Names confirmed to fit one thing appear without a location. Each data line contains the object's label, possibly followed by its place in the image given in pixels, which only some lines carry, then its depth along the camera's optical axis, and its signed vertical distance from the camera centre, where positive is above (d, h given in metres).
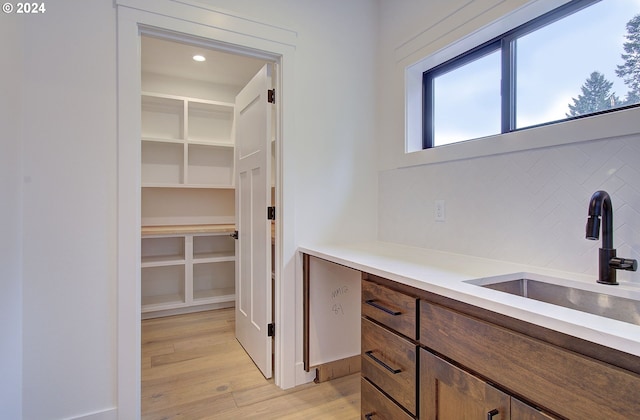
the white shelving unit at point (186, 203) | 3.24 +0.05
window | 1.23 +0.62
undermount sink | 1.02 -0.31
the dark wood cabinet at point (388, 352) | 1.17 -0.58
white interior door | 2.02 -0.09
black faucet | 1.03 -0.09
